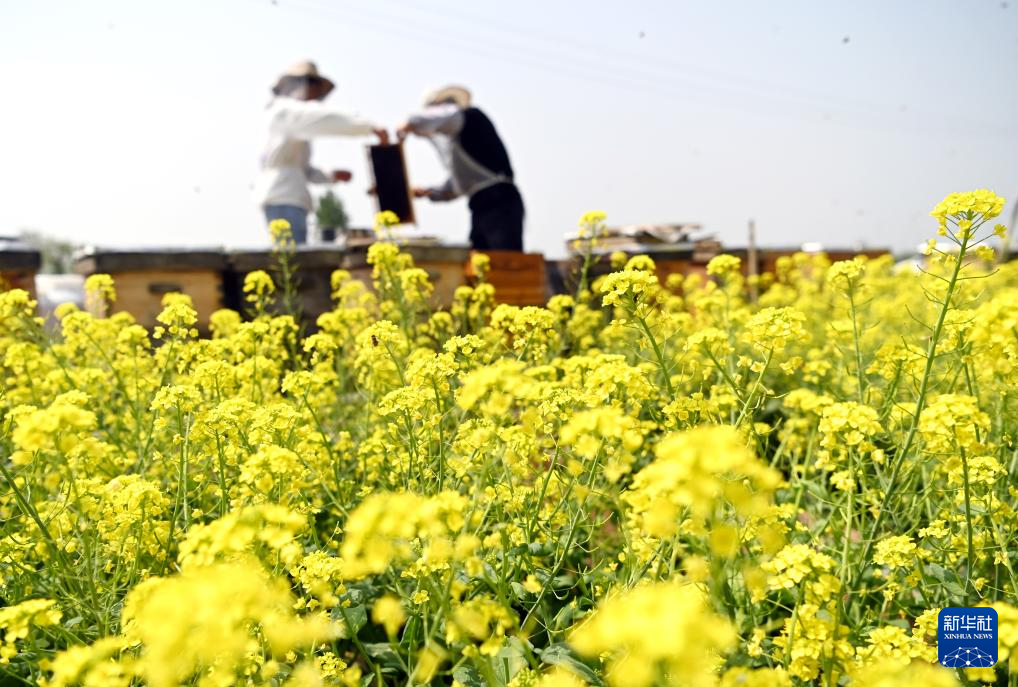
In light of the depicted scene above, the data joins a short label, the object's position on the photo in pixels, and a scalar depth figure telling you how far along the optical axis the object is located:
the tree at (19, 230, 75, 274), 32.88
